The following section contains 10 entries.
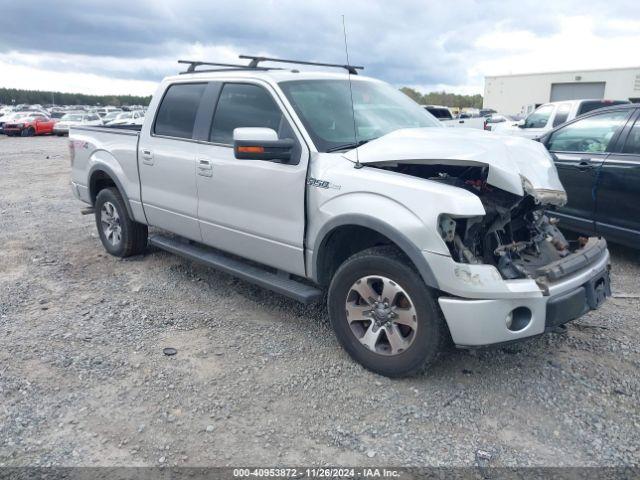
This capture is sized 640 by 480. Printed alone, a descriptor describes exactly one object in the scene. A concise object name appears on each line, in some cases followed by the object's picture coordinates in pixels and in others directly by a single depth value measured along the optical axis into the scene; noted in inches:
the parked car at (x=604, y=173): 212.1
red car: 1215.3
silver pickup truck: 124.3
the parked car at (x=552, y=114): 468.4
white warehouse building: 1617.9
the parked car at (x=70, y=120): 1226.9
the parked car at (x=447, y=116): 486.7
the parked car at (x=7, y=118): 1234.5
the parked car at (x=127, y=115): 1262.3
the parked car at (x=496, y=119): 851.8
